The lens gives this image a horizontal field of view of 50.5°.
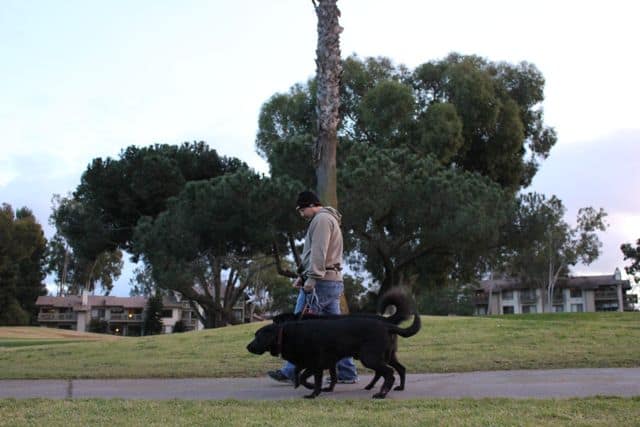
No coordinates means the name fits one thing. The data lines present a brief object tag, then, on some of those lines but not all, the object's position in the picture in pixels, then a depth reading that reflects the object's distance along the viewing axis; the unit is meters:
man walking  6.80
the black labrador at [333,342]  6.07
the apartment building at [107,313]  68.12
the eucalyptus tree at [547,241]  27.20
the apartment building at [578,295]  77.12
